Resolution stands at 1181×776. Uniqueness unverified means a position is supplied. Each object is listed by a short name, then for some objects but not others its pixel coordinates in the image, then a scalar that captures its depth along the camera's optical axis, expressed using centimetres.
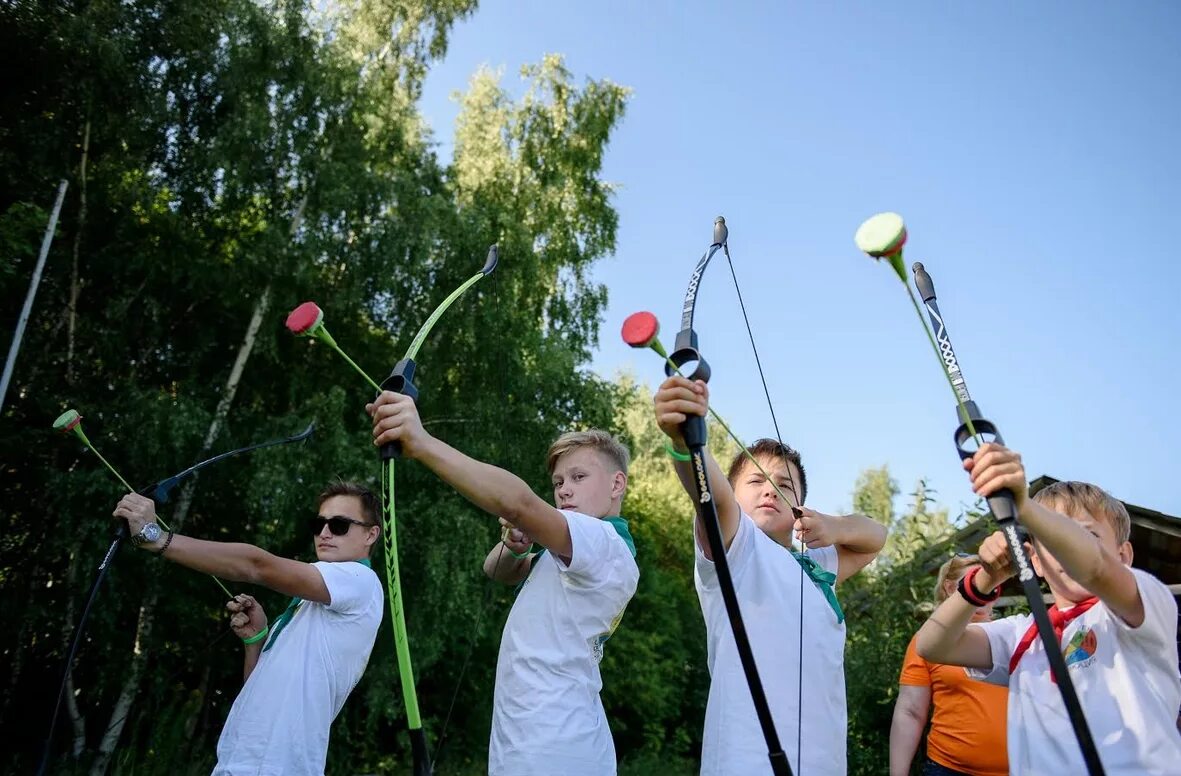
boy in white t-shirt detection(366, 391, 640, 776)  223
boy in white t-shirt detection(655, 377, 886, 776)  227
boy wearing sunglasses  300
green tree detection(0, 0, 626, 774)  982
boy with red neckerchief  180
